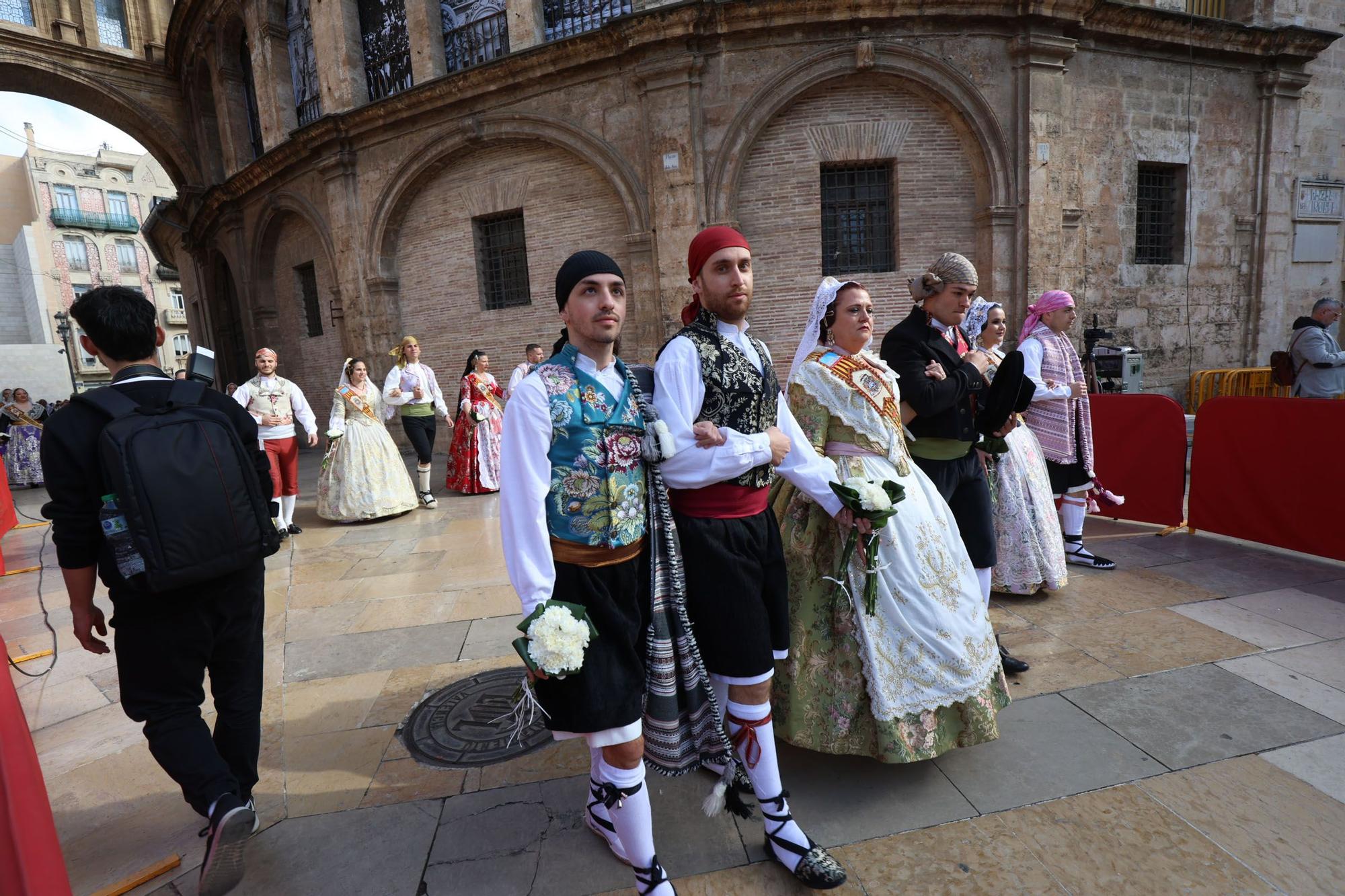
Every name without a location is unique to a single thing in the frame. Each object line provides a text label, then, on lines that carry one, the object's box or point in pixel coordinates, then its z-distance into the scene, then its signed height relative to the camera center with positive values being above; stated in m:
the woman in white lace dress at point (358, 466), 7.89 -1.21
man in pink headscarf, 4.80 -0.68
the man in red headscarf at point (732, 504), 2.11 -0.54
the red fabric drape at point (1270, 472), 4.65 -1.27
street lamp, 32.31 +2.64
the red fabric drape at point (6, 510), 7.93 -1.52
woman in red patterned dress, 9.42 -1.13
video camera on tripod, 10.77 -0.77
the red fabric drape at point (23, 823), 1.23 -0.86
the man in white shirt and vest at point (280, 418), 7.00 -0.52
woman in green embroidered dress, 2.53 -1.13
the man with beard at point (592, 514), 1.92 -0.49
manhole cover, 2.95 -1.77
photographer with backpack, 2.08 -0.52
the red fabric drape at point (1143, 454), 5.65 -1.24
